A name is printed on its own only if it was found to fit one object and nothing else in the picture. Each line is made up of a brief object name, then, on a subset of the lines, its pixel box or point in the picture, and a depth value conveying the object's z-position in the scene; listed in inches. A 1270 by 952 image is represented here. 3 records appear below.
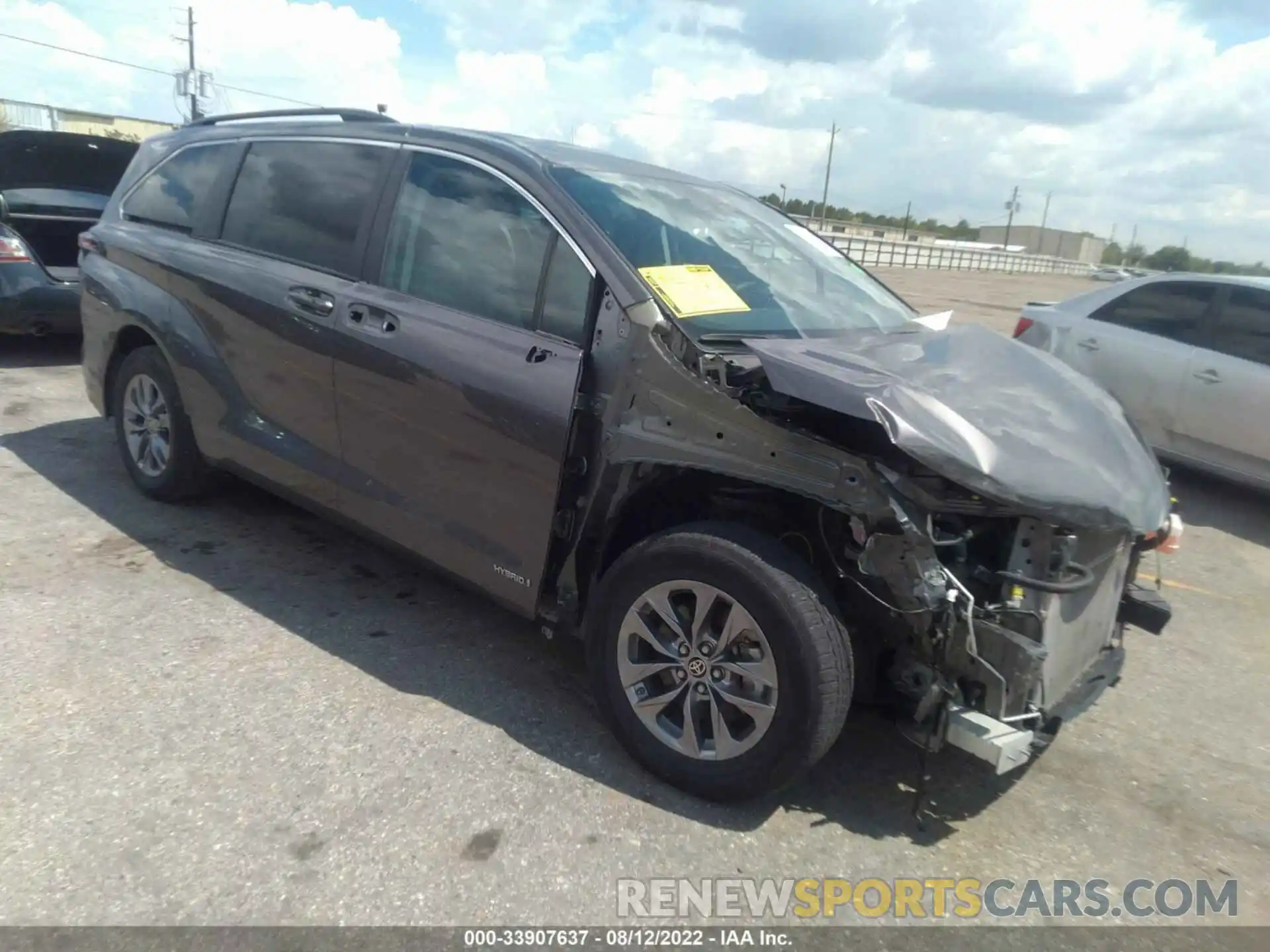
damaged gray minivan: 106.0
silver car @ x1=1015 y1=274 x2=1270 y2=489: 251.8
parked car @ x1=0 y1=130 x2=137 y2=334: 284.4
